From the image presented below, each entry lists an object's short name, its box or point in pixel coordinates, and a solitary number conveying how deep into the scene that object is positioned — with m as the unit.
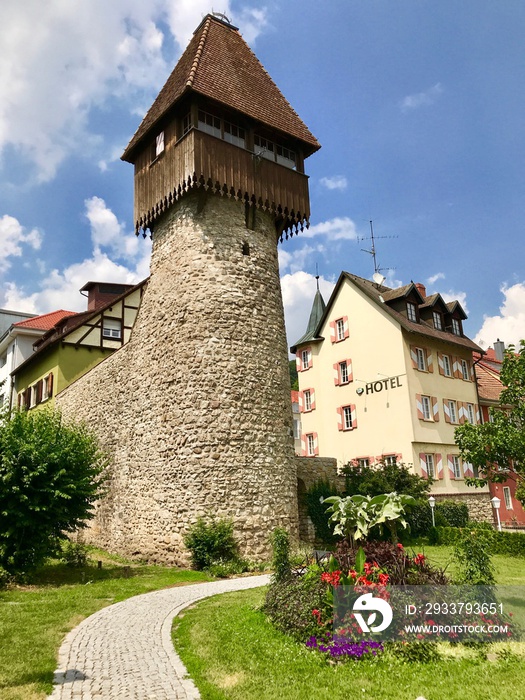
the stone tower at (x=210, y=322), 13.91
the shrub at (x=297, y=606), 6.57
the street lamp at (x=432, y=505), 19.30
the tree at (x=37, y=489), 11.50
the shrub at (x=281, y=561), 8.34
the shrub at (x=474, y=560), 6.87
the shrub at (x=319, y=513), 16.92
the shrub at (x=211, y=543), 12.91
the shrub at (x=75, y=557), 13.34
